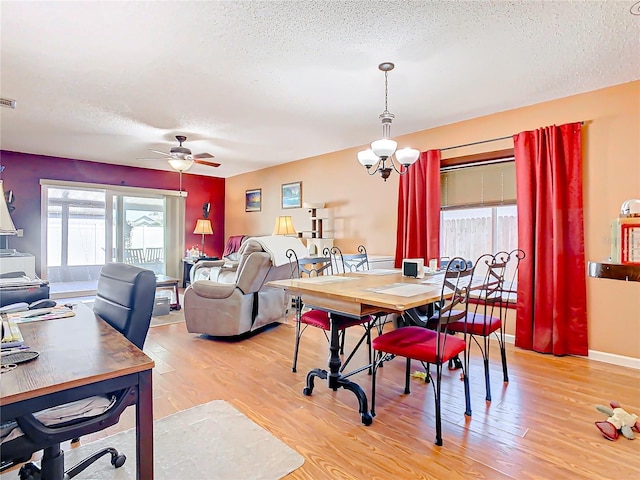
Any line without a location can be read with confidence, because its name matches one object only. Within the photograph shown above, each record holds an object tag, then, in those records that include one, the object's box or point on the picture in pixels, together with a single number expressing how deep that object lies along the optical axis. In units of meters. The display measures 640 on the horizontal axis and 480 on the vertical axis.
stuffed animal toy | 1.96
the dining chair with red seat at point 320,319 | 2.46
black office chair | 0.98
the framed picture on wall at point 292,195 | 6.23
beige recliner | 3.60
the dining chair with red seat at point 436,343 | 1.94
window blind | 3.88
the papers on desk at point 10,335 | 1.13
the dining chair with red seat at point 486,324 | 2.37
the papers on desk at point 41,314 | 1.45
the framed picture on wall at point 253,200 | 7.17
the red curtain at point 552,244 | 3.21
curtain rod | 3.71
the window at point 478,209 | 3.89
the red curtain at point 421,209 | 4.20
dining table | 1.92
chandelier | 2.79
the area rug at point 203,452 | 1.63
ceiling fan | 4.68
